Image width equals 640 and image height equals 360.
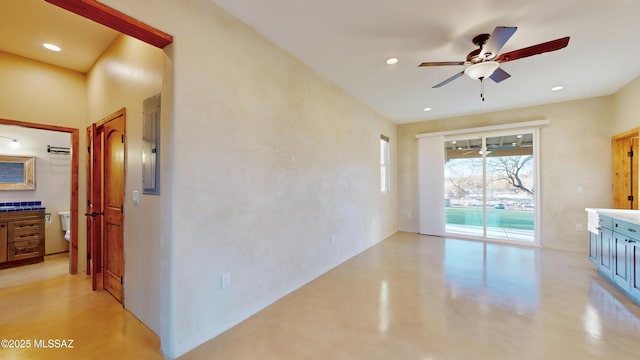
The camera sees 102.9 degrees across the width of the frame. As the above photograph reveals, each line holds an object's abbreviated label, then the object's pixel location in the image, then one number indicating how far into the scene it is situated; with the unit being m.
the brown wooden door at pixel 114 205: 2.72
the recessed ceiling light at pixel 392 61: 3.10
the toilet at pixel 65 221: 4.57
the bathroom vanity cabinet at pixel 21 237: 3.83
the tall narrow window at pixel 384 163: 5.81
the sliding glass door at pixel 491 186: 5.23
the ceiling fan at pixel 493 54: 2.08
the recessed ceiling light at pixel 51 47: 2.96
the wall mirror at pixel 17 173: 4.20
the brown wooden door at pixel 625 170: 4.00
